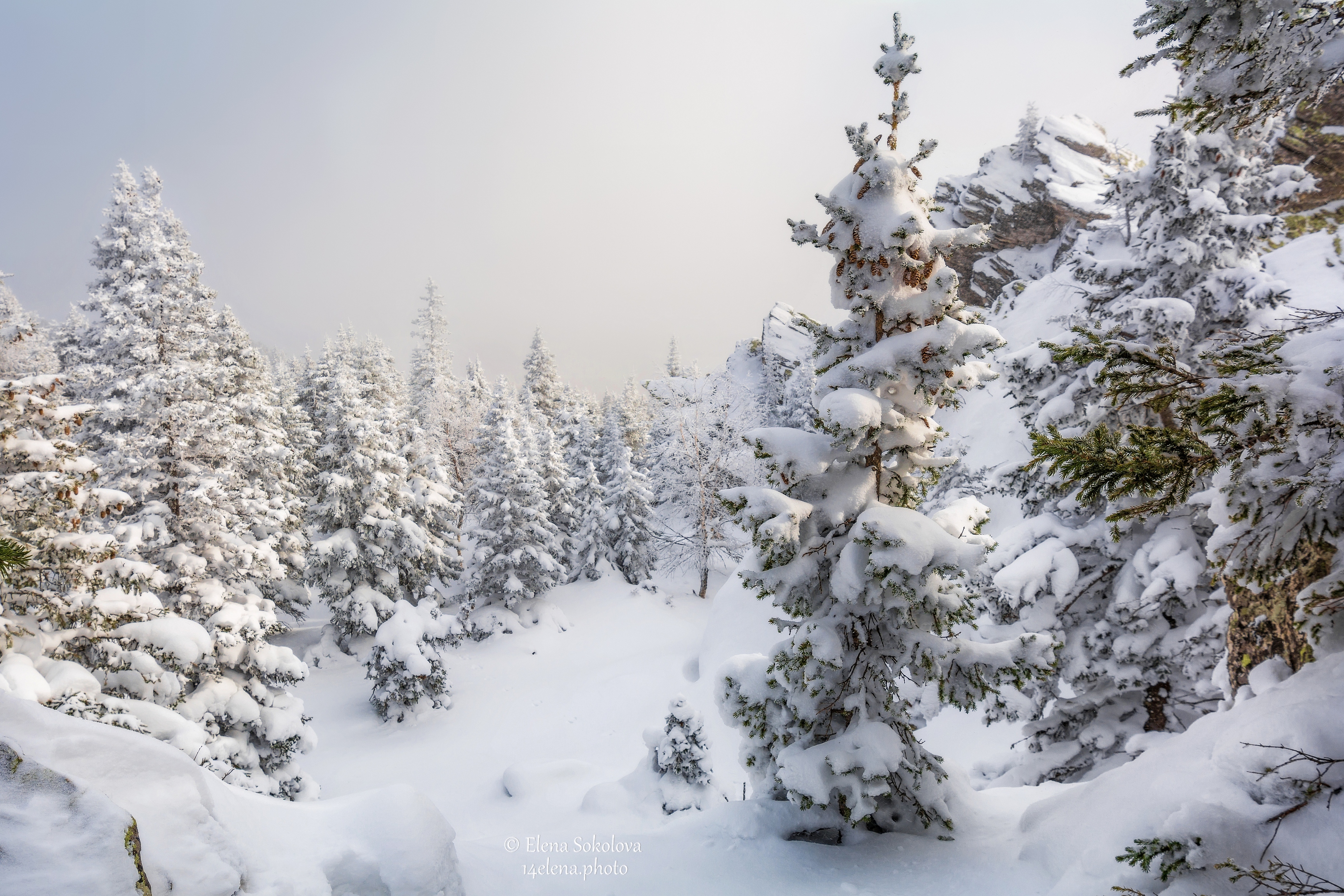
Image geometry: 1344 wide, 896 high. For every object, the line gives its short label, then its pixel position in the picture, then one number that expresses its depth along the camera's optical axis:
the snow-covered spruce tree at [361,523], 21.14
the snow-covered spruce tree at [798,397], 33.47
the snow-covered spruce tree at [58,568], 7.98
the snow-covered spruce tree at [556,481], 30.86
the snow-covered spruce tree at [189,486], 11.52
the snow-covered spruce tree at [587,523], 31.00
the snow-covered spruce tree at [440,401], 38.03
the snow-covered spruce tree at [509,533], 25.86
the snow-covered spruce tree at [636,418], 45.44
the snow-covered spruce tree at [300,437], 24.94
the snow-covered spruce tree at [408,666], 17.58
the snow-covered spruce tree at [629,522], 31.33
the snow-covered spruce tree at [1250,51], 3.50
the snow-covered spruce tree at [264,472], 14.27
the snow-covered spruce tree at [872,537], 5.86
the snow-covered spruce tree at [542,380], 47.91
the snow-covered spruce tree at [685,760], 12.17
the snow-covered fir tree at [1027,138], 40.91
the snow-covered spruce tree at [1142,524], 8.52
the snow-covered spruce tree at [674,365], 71.25
